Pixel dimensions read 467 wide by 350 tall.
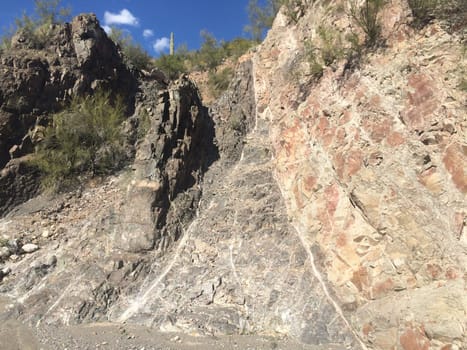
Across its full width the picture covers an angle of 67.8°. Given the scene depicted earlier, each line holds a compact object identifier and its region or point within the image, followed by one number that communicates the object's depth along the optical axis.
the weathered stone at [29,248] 6.77
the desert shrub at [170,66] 16.12
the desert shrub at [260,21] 12.64
